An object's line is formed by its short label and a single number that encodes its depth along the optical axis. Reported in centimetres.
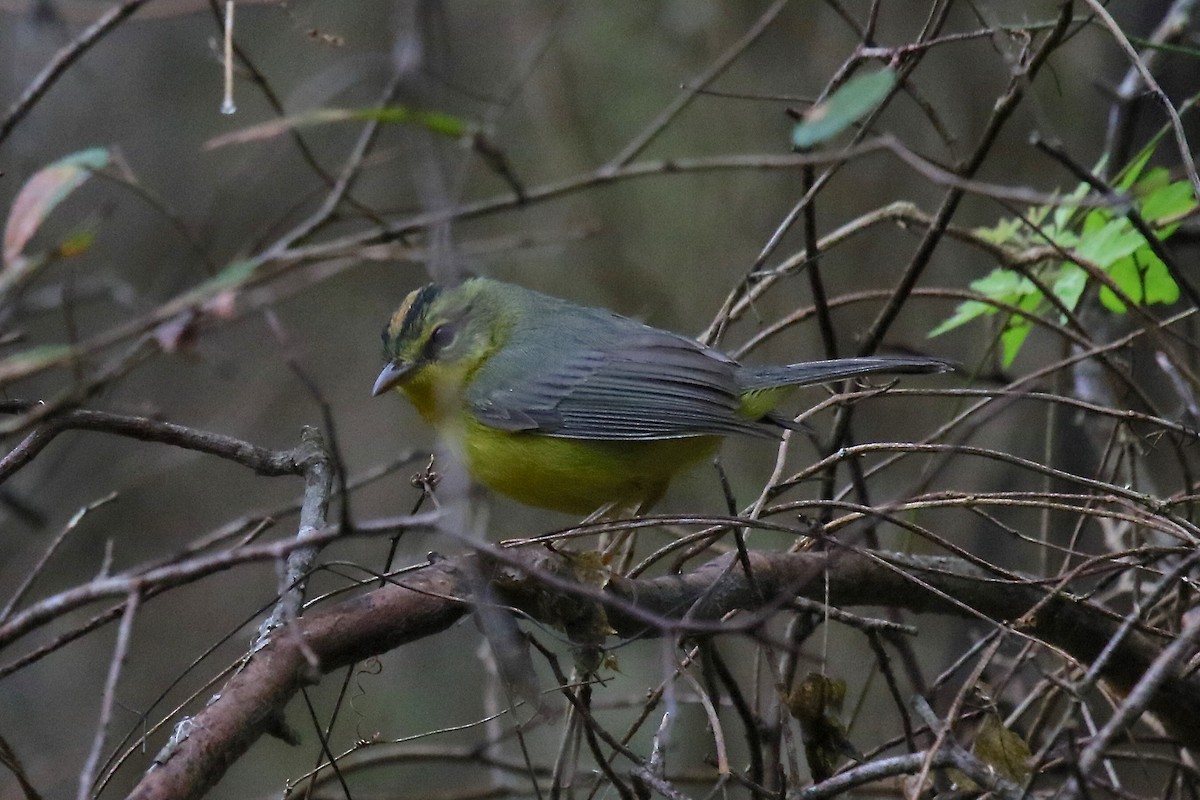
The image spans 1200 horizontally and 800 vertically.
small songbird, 730
